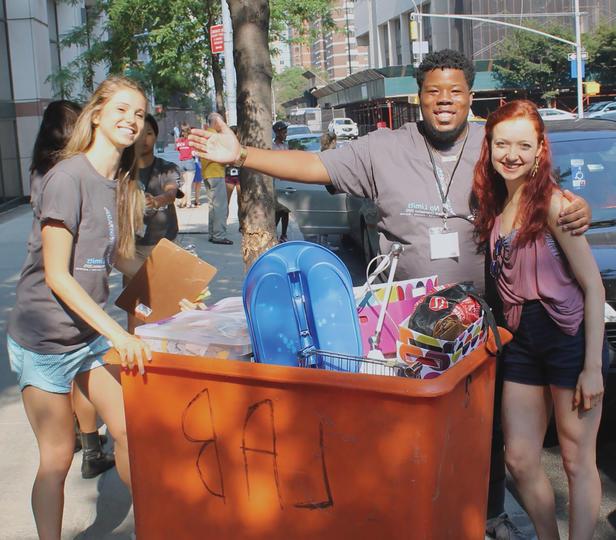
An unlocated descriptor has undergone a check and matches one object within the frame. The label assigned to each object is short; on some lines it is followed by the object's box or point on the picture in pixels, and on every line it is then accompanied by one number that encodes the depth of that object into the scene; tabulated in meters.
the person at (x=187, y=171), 19.98
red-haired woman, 3.10
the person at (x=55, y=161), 4.36
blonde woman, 3.15
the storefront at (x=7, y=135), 20.08
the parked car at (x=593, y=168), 5.43
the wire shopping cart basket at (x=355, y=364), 2.68
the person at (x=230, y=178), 13.76
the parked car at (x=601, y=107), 44.03
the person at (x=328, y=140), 13.15
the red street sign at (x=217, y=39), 15.52
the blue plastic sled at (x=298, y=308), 2.84
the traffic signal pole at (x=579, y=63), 45.19
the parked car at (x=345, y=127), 61.03
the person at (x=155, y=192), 5.62
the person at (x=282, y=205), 12.95
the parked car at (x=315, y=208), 12.50
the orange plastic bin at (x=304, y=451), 2.45
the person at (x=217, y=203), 12.84
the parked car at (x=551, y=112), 43.56
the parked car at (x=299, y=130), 55.11
